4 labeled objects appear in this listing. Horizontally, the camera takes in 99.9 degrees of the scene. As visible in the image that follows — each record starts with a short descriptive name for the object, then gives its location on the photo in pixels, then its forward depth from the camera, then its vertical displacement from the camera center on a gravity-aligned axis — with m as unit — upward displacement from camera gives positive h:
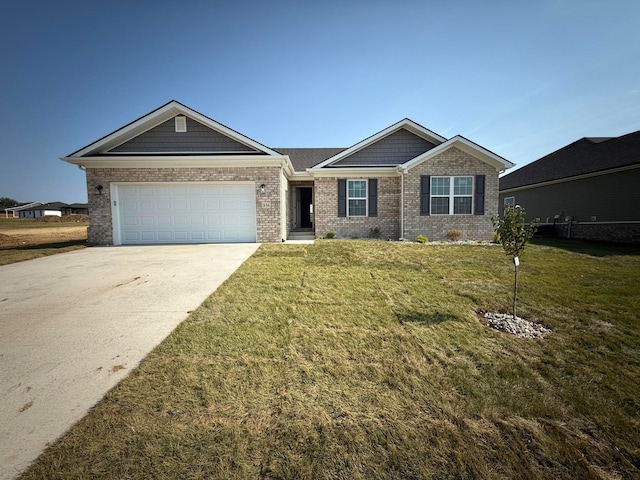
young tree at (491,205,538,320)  4.24 -0.14
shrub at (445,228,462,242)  12.05 -0.55
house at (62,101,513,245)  11.13 +1.67
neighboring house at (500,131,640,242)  13.45 +1.89
